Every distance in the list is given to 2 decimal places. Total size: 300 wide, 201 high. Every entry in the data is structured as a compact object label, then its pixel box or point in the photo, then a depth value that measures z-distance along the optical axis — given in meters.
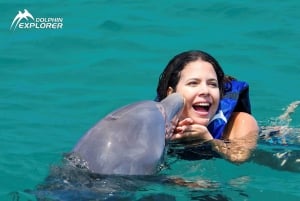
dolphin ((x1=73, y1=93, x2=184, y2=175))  6.04
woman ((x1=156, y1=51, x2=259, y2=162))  7.95
